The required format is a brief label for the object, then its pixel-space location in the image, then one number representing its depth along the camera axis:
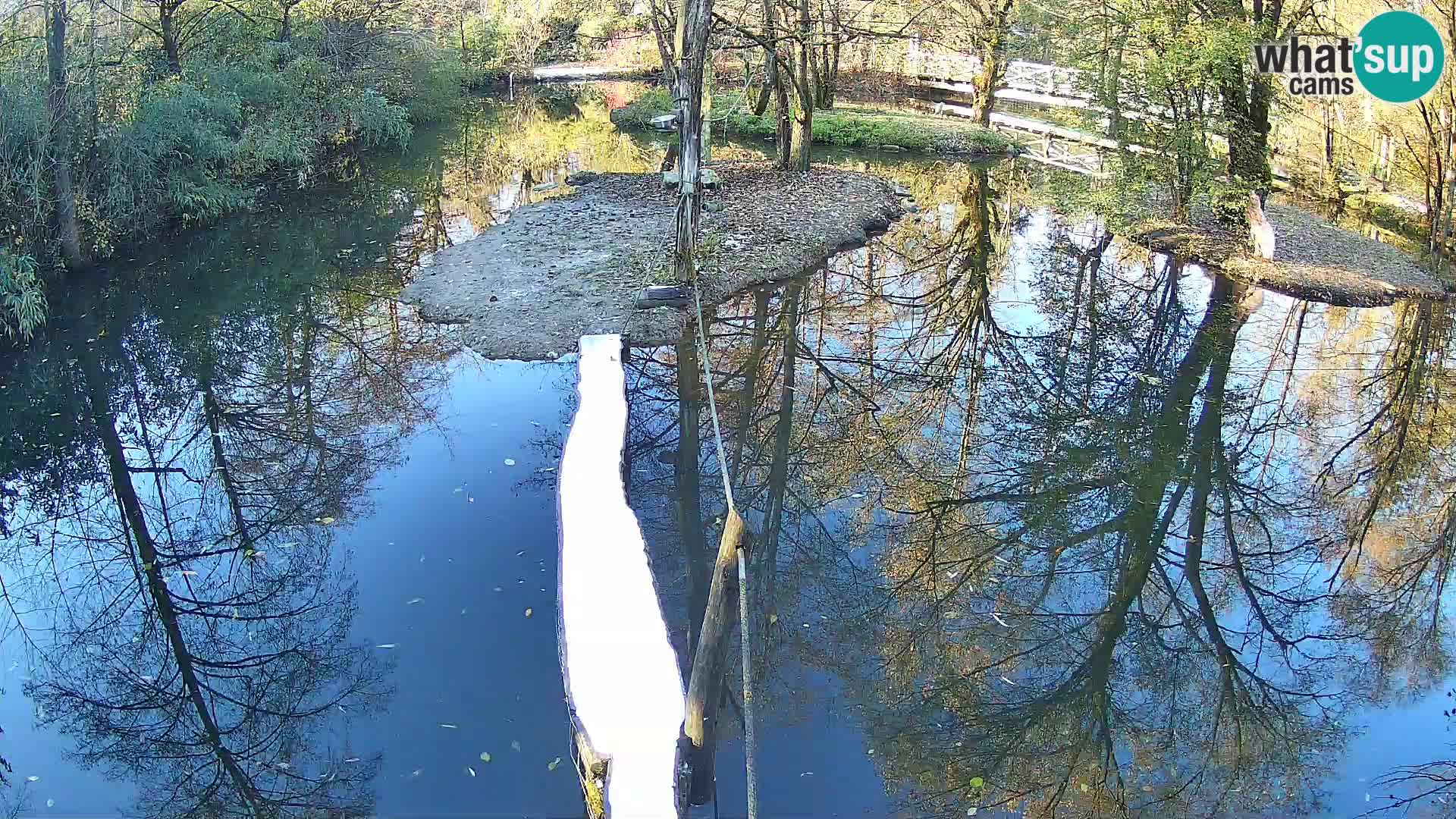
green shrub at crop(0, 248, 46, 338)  10.02
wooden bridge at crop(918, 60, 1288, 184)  14.20
